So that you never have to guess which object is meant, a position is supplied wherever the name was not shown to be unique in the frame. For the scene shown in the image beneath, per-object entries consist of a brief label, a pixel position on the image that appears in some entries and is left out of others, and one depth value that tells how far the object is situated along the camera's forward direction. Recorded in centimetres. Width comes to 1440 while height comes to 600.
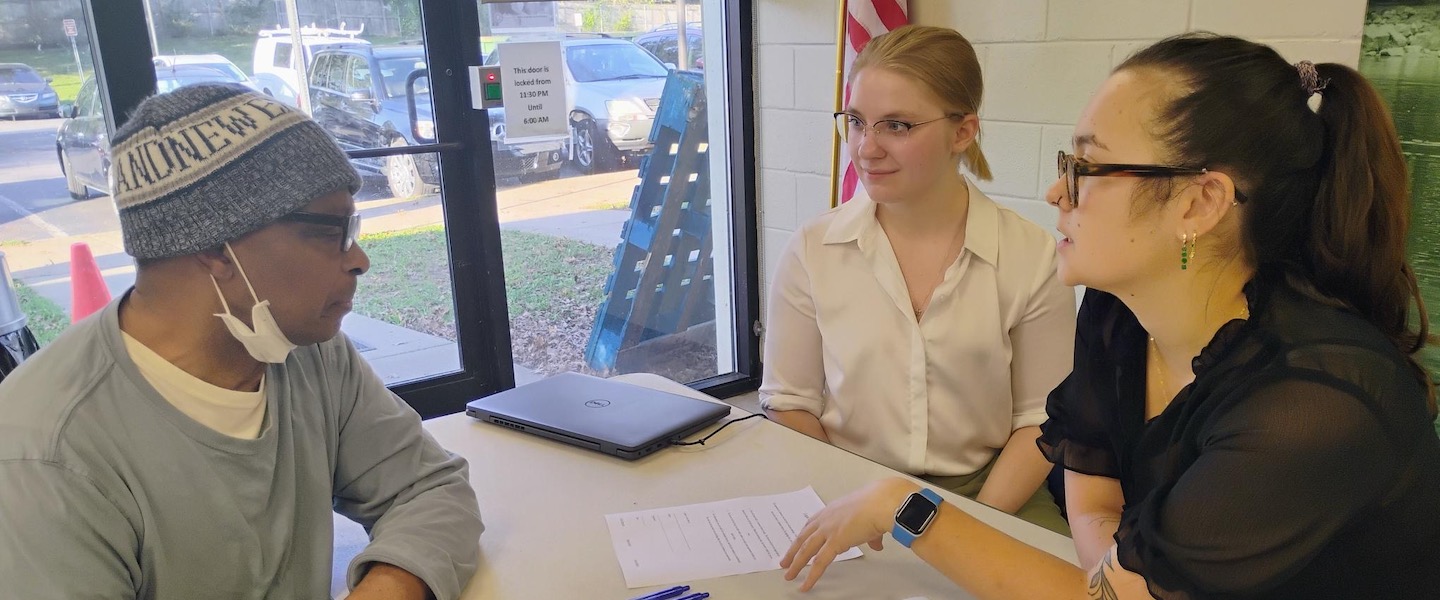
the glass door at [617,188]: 265
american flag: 245
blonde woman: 160
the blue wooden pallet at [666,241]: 306
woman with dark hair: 84
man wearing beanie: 86
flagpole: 248
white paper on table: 112
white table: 109
